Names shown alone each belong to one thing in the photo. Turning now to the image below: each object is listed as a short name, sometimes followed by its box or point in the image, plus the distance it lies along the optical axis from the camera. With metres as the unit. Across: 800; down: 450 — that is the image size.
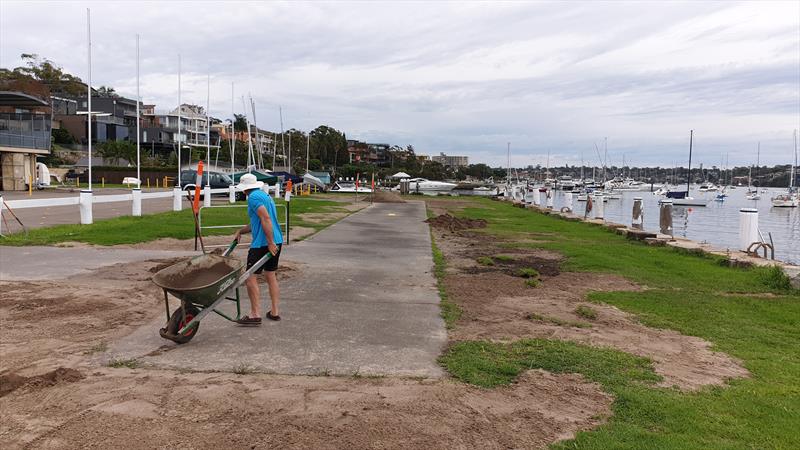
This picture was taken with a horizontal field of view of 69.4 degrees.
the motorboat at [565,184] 141.82
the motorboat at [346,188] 59.06
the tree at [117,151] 69.62
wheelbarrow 5.55
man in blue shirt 6.60
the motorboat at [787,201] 70.56
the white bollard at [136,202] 19.61
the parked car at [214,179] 36.44
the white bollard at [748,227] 13.79
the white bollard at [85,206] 16.33
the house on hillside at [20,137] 38.53
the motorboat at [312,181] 56.75
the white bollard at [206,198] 24.05
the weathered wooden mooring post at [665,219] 19.09
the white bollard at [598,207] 26.76
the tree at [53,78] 82.19
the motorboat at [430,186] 78.82
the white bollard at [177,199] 22.23
